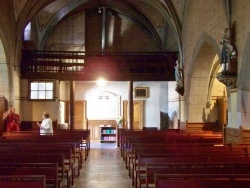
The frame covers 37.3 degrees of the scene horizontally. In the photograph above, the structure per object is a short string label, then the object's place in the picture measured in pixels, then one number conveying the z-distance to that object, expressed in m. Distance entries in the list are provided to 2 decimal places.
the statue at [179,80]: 14.52
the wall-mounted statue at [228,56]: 9.11
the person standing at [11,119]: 12.98
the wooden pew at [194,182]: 3.66
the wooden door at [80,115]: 19.47
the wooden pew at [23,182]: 3.85
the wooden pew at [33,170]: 4.99
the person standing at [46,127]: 10.49
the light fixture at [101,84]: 18.90
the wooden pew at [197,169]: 4.78
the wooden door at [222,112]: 13.62
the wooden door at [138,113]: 19.61
